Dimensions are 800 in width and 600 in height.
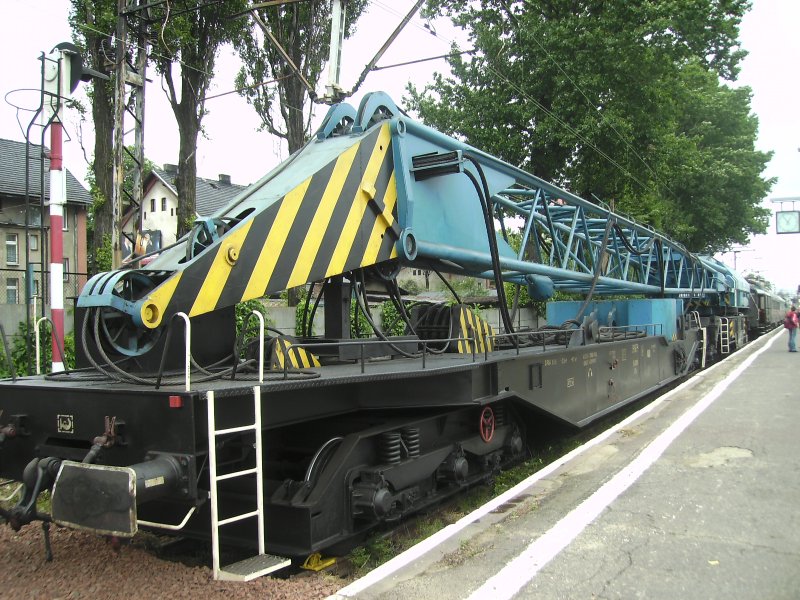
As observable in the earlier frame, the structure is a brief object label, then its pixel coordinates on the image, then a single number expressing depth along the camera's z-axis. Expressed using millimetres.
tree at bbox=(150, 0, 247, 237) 19266
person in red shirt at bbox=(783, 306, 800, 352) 20156
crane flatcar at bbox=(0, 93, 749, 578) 3762
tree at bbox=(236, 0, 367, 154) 20562
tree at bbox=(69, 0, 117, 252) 17016
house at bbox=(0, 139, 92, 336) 23156
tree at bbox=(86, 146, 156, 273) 16403
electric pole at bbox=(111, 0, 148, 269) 11914
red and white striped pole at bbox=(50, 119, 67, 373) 6203
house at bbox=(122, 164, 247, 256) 42438
